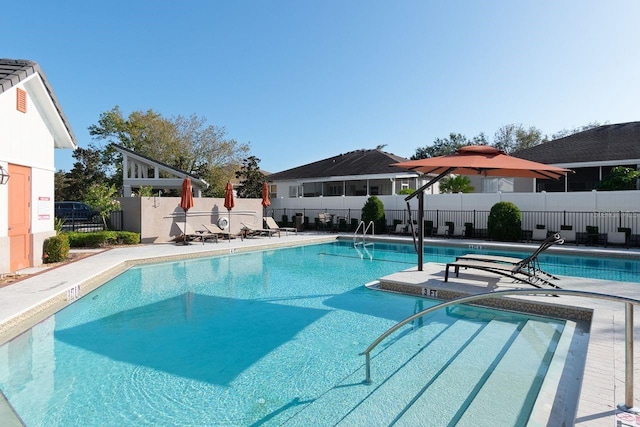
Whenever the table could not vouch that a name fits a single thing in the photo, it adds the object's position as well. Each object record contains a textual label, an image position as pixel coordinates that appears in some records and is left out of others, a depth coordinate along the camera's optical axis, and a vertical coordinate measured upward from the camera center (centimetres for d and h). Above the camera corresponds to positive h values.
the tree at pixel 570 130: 4575 +1072
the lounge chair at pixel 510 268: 728 -93
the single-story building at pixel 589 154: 1903 +338
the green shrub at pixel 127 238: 1534 -84
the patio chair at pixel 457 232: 1836 -65
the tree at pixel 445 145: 5152 +988
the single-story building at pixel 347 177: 2678 +292
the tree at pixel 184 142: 3541 +693
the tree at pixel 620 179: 1675 +172
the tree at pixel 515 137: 4622 +980
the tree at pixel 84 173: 3862 +436
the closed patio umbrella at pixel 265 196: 2094 +114
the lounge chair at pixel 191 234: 1638 -72
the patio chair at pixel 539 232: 1648 -60
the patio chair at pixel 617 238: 1467 -72
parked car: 2361 +42
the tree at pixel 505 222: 1669 -17
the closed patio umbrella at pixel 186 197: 1645 +84
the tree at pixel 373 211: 2055 +35
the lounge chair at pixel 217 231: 1759 -65
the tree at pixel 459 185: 2094 +178
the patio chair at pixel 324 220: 2243 -14
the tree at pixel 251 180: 3078 +293
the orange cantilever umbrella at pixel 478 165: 752 +108
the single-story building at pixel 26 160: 880 +140
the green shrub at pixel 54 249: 1054 -89
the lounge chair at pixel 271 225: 1977 -39
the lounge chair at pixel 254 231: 1873 -67
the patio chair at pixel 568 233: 1589 -59
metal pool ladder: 1467 -112
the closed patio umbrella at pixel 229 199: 1836 +85
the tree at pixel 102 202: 1686 +63
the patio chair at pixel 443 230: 1862 -58
